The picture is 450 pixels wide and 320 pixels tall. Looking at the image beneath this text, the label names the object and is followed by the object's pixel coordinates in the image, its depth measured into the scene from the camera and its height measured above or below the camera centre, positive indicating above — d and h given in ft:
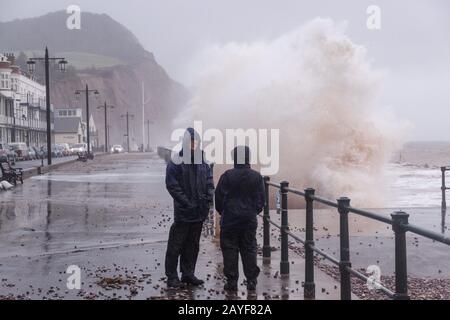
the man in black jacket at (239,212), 22.82 -2.52
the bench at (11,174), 79.92 -3.92
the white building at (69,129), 396.37 +7.60
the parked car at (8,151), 134.02 -1.90
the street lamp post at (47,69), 116.81 +13.10
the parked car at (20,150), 189.95 -2.26
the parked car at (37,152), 219.63 -3.52
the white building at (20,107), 256.52 +16.01
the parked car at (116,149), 324.39 -4.00
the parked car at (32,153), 206.94 -3.49
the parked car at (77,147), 277.44 -2.42
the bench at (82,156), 167.22 -3.86
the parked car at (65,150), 258.78 -3.23
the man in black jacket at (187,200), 23.52 -2.14
